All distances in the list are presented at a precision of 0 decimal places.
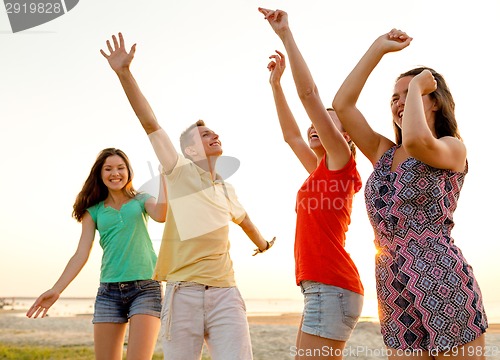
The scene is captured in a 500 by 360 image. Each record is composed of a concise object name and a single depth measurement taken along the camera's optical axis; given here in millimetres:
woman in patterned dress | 2539
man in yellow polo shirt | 3990
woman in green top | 4840
